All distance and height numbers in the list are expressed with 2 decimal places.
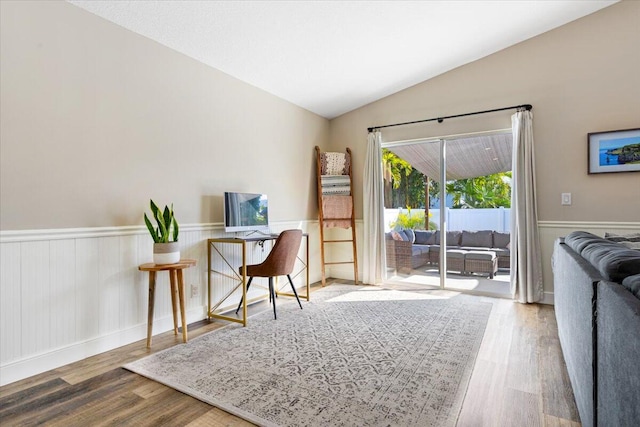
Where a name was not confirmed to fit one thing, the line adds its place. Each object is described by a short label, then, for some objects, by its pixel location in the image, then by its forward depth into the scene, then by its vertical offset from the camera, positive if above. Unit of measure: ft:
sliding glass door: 13.64 +0.17
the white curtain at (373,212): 15.64 +0.18
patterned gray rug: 5.89 -3.14
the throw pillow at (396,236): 15.70 -0.89
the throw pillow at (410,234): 15.42 -0.82
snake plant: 8.67 -0.13
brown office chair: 10.53 -1.25
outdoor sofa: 13.74 -1.45
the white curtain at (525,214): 12.50 -0.01
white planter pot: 8.64 -0.81
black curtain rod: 12.62 +3.90
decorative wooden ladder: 15.94 +0.23
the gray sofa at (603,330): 2.94 -1.26
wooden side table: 8.50 -1.58
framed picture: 11.21 +1.96
